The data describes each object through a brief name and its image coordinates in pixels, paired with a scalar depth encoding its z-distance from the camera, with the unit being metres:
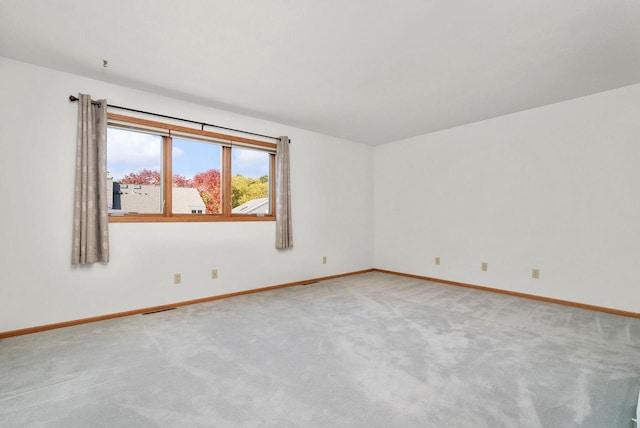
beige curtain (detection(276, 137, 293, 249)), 4.25
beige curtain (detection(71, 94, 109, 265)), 2.80
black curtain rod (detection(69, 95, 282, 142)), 2.84
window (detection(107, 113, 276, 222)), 3.18
